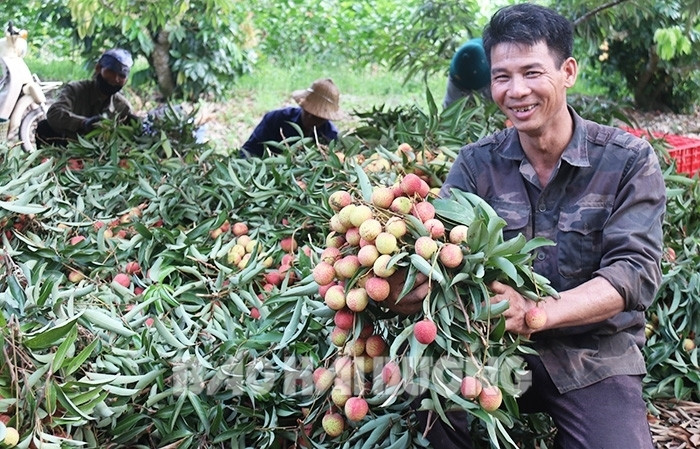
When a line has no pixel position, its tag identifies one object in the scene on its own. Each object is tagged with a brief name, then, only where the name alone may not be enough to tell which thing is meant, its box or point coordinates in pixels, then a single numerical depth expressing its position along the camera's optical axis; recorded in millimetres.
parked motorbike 4586
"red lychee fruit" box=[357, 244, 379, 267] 1238
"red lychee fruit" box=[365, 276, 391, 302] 1233
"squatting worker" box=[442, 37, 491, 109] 3517
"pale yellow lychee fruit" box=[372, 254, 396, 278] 1218
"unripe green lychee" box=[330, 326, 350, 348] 1337
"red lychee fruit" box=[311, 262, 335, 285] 1306
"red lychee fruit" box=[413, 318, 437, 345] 1202
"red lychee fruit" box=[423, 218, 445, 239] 1279
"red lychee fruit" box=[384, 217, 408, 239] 1260
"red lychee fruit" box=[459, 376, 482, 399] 1230
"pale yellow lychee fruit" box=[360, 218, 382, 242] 1252
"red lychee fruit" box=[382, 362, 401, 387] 1278
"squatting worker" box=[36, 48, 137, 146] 3660
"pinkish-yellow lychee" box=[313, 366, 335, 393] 1396
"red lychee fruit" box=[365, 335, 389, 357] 1329
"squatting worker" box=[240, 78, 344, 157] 3365
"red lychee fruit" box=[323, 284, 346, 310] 1282
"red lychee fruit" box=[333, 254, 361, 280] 1274
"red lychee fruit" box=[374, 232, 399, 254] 1235
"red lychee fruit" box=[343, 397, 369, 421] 1316
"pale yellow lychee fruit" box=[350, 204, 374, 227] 1289
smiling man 1387
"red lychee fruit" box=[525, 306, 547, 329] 1286
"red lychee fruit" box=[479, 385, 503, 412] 1245
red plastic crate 3110
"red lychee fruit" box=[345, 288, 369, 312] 1260
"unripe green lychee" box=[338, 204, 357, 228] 1317
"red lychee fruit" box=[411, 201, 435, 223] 1312
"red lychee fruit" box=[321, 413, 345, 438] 1420
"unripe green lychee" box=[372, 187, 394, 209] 1328
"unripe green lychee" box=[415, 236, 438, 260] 1237
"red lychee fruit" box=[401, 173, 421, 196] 1354
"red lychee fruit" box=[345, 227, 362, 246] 1308
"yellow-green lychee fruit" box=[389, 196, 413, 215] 1306
